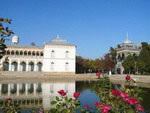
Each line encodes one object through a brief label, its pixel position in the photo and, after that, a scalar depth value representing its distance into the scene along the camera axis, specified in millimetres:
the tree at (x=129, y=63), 37419
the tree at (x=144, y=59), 33125
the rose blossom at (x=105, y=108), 3301
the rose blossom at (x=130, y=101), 3373
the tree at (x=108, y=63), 46872
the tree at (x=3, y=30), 3098
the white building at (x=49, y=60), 44500
